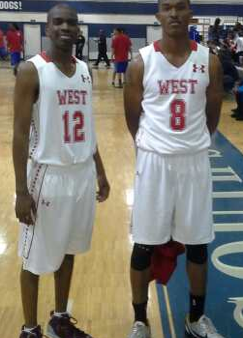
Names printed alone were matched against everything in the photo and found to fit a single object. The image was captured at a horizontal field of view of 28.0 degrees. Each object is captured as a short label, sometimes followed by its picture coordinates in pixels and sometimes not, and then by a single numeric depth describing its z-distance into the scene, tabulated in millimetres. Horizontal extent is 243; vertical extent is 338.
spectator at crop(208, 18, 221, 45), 12953
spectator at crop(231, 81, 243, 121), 8446
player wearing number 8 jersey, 2145
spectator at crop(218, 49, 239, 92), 10031
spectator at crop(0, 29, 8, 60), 20595
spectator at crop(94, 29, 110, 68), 19445
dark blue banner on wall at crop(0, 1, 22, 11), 23156
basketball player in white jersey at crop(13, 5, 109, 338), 2020
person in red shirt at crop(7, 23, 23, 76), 16625
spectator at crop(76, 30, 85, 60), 19345
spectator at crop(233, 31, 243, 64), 11891
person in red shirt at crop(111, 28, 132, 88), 12828
